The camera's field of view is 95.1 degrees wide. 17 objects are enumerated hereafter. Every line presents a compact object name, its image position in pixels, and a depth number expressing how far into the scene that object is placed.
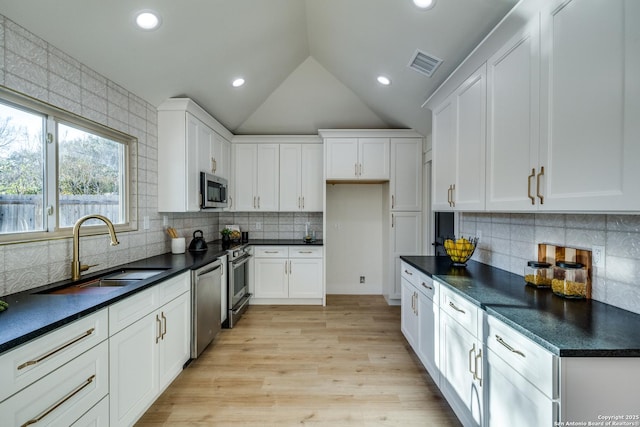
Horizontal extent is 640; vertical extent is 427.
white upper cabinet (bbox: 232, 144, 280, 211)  4.46
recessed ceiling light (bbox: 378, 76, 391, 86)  3.12
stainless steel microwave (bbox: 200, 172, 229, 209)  3.25
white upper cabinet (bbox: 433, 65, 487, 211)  2.02
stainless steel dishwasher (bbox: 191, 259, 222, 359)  2.54
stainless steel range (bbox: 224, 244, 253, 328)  3.39
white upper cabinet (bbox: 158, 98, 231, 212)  2.96
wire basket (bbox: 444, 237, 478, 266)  2.41
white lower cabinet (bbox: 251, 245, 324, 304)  4.19
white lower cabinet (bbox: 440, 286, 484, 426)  1.58
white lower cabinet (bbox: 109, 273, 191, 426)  1.61
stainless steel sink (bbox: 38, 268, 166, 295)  1.81
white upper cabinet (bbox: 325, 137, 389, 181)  4.19
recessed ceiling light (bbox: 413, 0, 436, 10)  1.93
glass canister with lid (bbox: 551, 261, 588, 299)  1.54
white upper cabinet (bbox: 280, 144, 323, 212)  4.45
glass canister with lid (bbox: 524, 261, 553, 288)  1.74
